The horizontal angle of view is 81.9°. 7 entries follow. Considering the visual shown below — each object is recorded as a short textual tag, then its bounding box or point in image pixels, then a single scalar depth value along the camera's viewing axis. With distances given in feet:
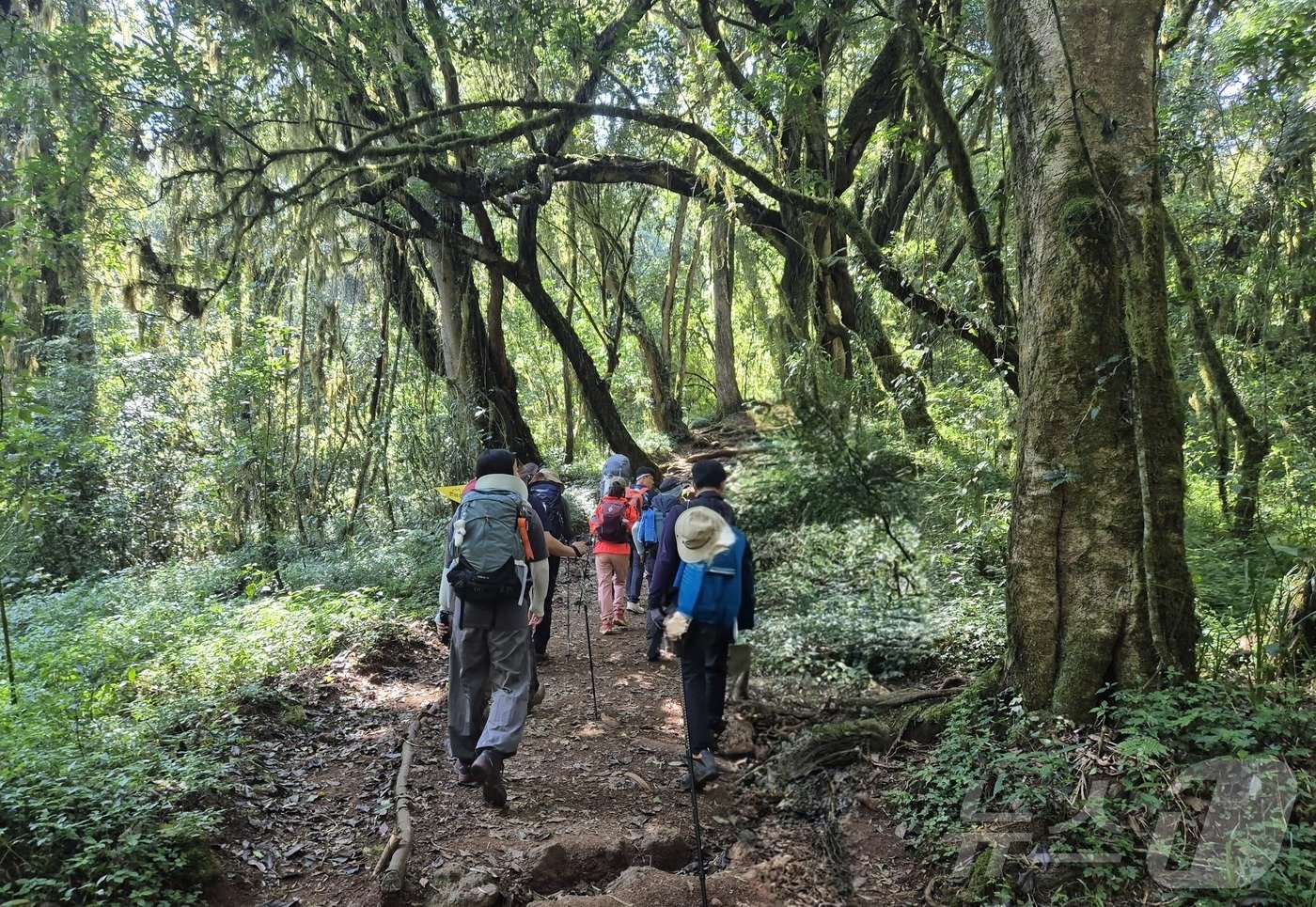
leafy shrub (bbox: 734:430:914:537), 24.62
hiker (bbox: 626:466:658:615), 27.48
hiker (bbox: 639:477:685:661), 23.99
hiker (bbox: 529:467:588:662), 23.44
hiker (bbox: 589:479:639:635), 26.61
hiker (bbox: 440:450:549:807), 15.03
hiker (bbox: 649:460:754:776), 16.53
